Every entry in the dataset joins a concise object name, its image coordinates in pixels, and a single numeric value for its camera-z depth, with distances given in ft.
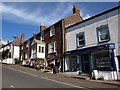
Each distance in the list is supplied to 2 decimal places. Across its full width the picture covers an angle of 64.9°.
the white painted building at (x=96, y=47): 32.20
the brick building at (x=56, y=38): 49.23
